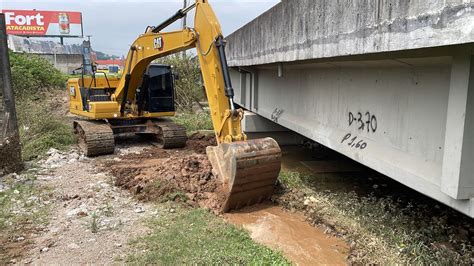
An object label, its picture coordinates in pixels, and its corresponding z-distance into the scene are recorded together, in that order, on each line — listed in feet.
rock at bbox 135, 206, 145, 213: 20.80
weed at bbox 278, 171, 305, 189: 23.70
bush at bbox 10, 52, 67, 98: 55.36
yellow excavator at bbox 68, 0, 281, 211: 20.35
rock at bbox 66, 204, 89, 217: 20.13
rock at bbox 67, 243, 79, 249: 16.63
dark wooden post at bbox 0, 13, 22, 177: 27.20
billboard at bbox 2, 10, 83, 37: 188.86
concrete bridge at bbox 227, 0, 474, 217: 10.87
